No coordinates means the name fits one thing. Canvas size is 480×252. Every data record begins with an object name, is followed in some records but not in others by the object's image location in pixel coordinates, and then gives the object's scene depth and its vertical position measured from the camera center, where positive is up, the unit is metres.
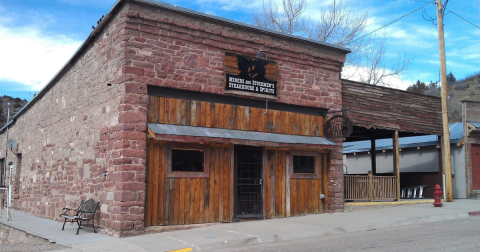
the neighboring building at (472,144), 17.78 +1.19
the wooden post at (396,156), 15.88 +0.60
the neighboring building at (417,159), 18.11 +0.67
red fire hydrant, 14.31 -0.80
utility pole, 15.77 +2.26
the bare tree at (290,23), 26.27 +9.05
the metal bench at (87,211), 10.65 -0.96
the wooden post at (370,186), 15.01 -0.46
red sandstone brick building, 10.50 +1.31
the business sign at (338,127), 13.04 +1.40
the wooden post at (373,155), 19.07 +0.79
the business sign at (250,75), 12.10 +2.77
